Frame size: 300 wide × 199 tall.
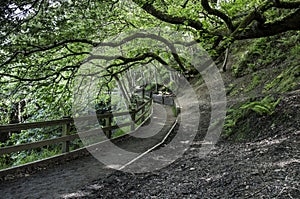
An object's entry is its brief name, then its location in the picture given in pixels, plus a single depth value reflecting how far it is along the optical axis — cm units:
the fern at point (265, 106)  638
